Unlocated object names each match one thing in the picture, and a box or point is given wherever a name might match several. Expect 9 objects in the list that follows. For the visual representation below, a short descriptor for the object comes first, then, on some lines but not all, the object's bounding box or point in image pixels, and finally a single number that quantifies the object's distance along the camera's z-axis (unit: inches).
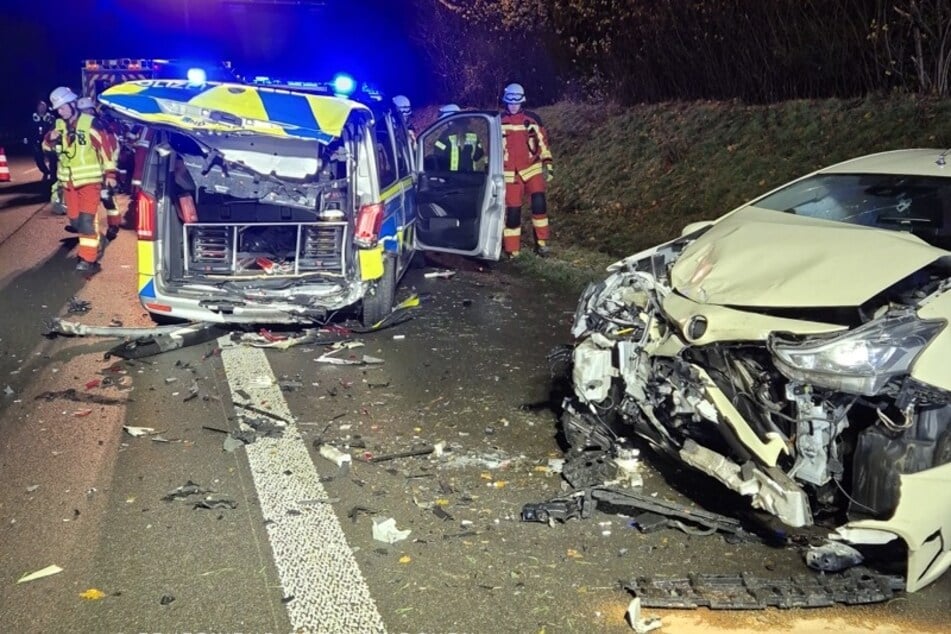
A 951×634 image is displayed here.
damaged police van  225.8
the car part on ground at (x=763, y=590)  127.5
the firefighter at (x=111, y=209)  441.5
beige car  122.8
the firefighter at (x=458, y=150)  360.5
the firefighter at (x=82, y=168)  370.6
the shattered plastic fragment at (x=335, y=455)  178.9
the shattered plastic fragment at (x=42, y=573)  133.9
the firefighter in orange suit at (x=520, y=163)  383.2
